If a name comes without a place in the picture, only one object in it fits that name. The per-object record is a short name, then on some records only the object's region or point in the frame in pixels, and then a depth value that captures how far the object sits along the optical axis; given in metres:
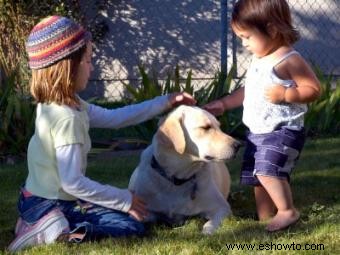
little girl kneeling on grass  3.53
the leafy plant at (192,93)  6.25
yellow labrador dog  3.83
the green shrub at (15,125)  5.89
